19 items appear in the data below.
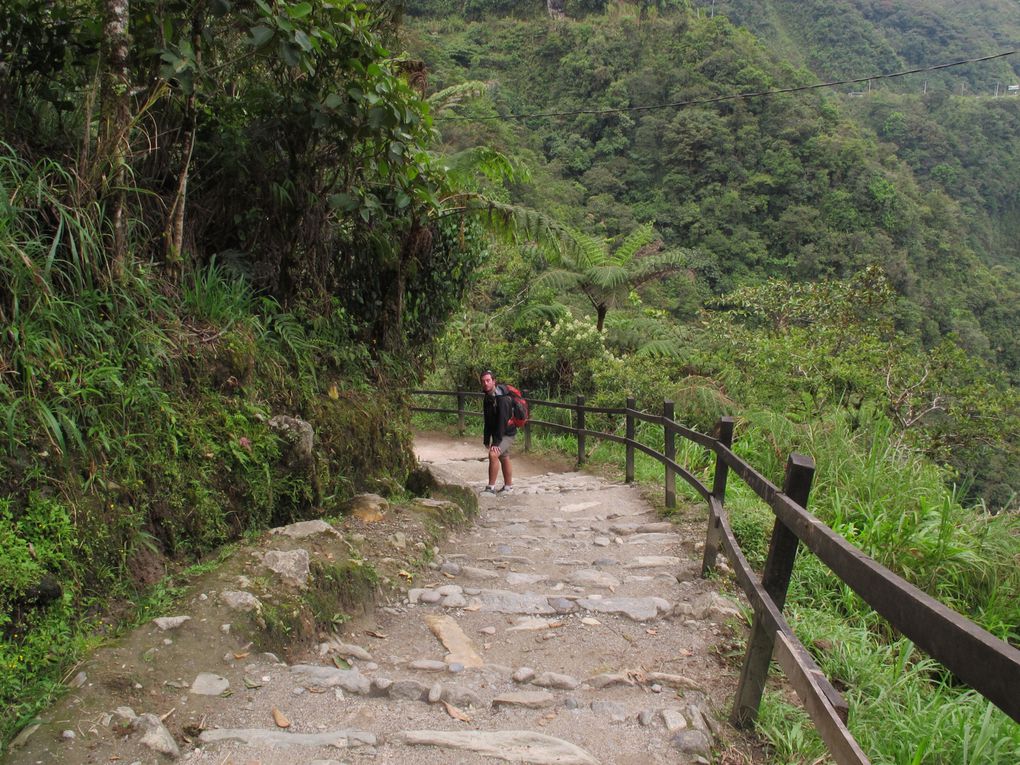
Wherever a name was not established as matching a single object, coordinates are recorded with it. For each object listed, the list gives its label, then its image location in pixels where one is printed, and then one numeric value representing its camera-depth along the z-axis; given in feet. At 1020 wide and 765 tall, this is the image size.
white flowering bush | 48.32
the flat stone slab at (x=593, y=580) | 14.47
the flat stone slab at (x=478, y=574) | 14.88
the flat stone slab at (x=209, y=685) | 8.34
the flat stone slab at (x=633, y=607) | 12.44
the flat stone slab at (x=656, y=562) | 15.75
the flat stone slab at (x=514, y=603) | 12.85
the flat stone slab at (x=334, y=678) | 9.04
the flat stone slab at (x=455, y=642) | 10.63
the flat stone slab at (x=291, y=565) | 11.00
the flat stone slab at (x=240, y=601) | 9.87
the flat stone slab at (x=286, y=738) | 7.48
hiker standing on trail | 25.62
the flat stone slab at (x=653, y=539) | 17.93
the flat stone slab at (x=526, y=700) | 9.01
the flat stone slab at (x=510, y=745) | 7.47
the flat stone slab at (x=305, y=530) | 12.71
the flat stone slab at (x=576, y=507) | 23.15
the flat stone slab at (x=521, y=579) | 14.69
